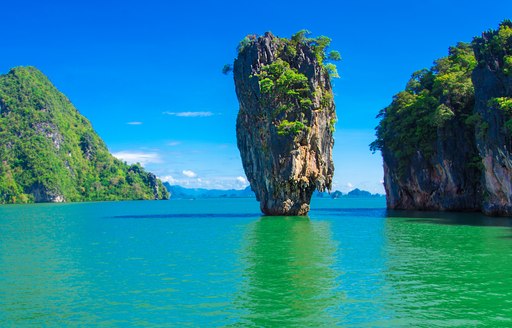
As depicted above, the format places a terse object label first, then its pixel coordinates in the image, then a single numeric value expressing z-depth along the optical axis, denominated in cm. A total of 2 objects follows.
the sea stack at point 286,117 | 4512
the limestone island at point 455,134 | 4031
